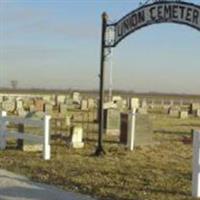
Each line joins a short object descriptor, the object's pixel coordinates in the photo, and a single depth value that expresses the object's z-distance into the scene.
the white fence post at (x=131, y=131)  19.65
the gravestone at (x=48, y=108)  44.79
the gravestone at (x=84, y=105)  55.06
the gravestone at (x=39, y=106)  45.54
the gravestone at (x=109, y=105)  28.58
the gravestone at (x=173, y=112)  50.21
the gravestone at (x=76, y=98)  66.43
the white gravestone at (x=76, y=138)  19.78
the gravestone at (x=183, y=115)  46.24
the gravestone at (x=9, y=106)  46.58
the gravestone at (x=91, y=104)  57.91
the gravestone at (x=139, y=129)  20.64
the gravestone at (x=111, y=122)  25.67
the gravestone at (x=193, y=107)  56.24
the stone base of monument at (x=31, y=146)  18.41
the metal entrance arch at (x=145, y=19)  15.77
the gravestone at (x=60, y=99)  65.25
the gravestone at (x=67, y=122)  29.07
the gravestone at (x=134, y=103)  57.26
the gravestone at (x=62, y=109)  45.40
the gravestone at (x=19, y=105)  46.87
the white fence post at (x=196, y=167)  10.95
